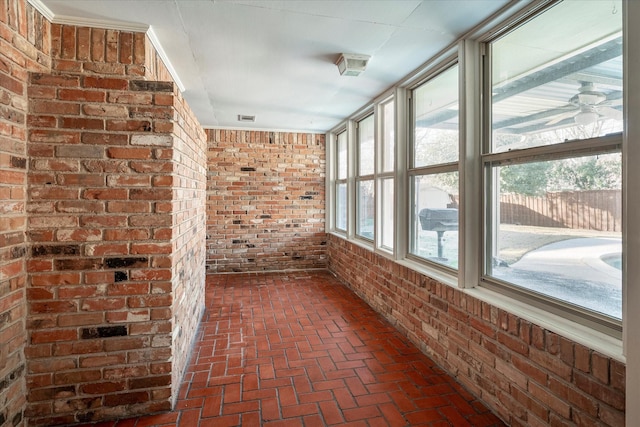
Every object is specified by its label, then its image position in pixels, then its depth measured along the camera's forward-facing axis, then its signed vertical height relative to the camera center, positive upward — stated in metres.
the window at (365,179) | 4.48 +0.54
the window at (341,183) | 5.49 +0.59
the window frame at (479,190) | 1.65 +0.19
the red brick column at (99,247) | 1.92 -0.17
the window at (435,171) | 2.70 +0.41
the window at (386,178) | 3.83 +0.46
